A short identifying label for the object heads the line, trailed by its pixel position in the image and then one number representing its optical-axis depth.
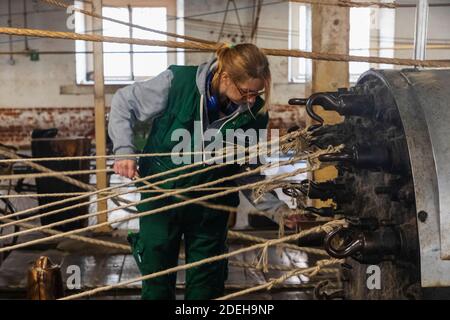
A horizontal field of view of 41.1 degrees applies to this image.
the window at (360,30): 9.95
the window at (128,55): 9.37
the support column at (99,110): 4.17
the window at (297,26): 9.93
